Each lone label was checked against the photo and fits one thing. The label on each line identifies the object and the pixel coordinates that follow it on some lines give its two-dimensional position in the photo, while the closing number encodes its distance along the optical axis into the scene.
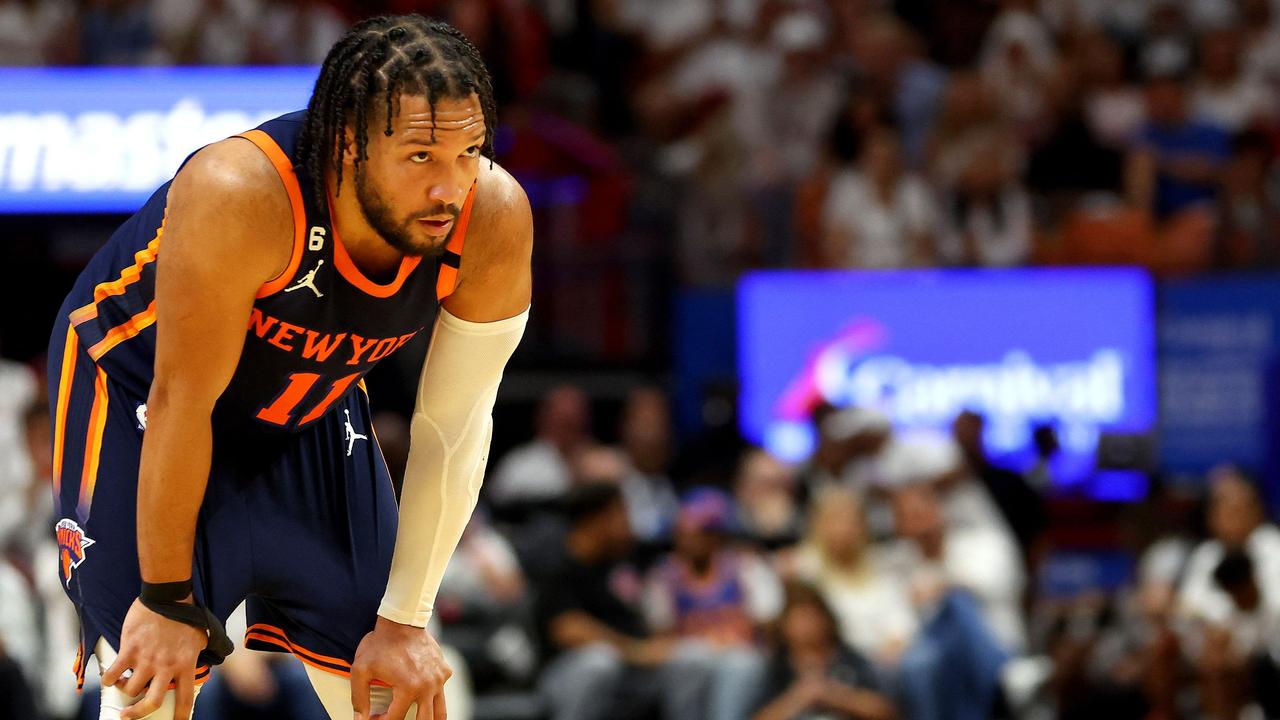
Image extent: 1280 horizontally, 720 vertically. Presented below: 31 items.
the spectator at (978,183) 20.67
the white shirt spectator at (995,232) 20.61
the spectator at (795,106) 21.98
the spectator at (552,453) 17.14
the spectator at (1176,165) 20.94
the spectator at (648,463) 17.12
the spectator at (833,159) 20.61
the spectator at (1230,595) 14.20
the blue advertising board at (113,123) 15.67
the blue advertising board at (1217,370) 19.27
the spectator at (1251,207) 20.08
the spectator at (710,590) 14.67
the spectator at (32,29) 18.87
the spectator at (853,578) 14.85
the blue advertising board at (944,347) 19.64
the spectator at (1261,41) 22.73
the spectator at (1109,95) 22.31
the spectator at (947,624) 14.20
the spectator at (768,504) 15.95
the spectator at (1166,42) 23.14
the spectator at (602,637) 14.27
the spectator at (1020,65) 22.48
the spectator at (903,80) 22.09
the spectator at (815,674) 13.97
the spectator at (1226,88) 22.08
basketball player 5.49
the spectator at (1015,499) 16.91
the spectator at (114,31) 19.70
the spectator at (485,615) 14.35
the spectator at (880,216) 20.52
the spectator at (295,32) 18.98
